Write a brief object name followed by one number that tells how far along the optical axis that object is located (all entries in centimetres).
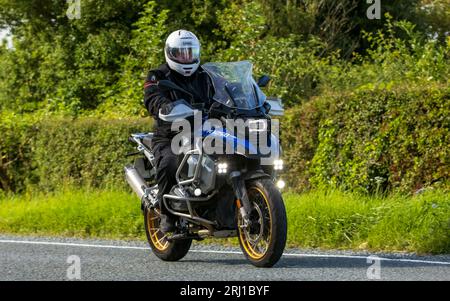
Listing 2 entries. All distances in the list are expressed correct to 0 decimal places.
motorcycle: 1686
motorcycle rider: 1856
